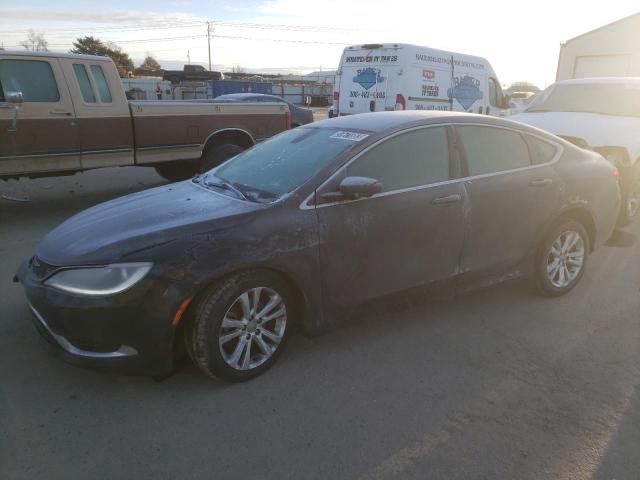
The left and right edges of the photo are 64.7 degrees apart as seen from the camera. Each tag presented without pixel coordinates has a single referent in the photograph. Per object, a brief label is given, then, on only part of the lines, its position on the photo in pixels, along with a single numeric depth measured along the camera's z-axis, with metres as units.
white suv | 6.63
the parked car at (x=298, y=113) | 14.47
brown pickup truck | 6.66
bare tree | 69.26
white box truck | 11.31
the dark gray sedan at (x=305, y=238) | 2.80
